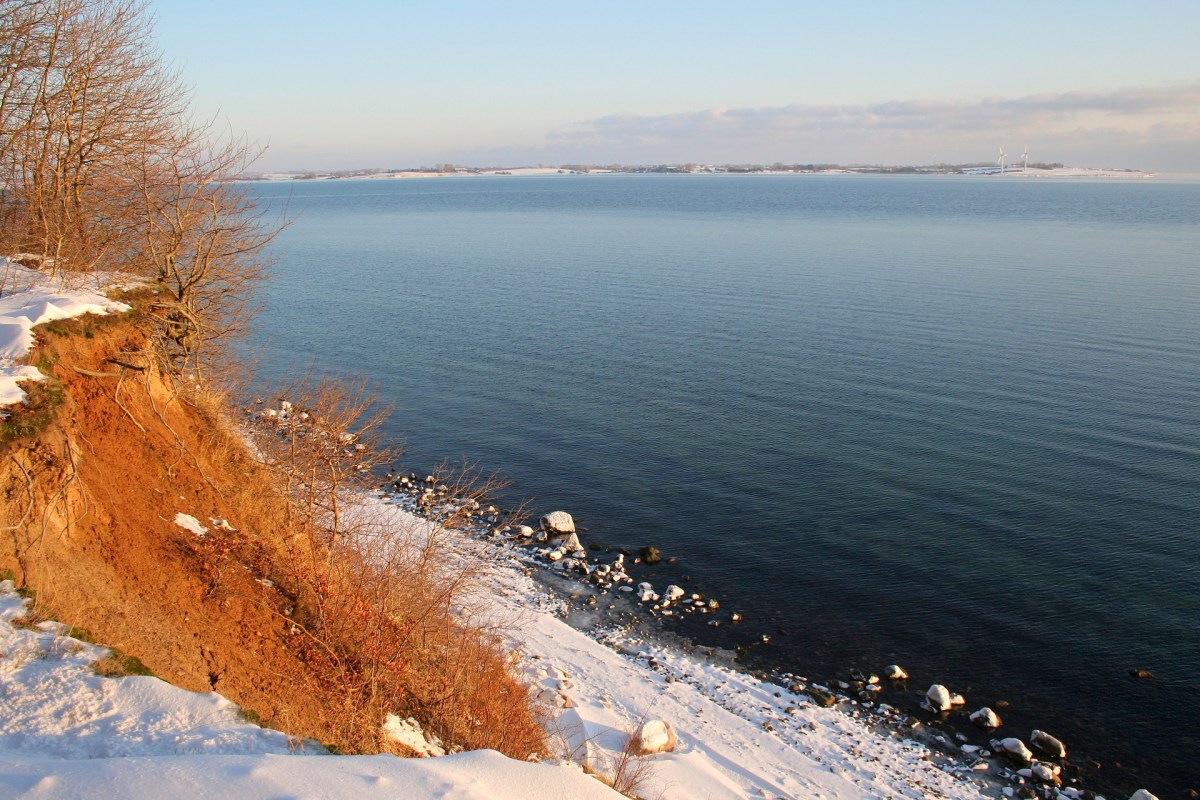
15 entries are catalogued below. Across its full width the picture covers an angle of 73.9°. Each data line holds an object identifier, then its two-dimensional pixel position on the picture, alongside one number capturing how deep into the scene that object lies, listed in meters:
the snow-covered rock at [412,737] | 13.88
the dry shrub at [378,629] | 14.63
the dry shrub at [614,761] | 15.31
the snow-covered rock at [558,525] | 28.38
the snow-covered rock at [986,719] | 19.44
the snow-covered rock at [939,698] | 20.06
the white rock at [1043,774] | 17.78
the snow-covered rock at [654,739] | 17.02
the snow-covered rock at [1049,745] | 18.53
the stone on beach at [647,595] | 24.85
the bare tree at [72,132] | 21.98
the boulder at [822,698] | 20.27
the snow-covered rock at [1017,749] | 18.31
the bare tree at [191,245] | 21.02
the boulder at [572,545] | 27.36
